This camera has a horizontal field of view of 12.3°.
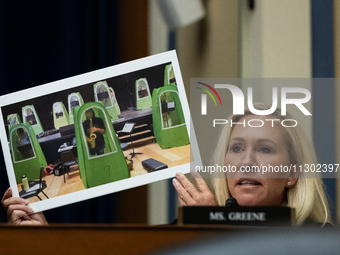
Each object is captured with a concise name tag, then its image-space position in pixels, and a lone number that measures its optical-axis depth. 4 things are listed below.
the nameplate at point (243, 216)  4.14
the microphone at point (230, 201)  4.31
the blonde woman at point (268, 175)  4.66
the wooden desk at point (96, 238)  4.08
